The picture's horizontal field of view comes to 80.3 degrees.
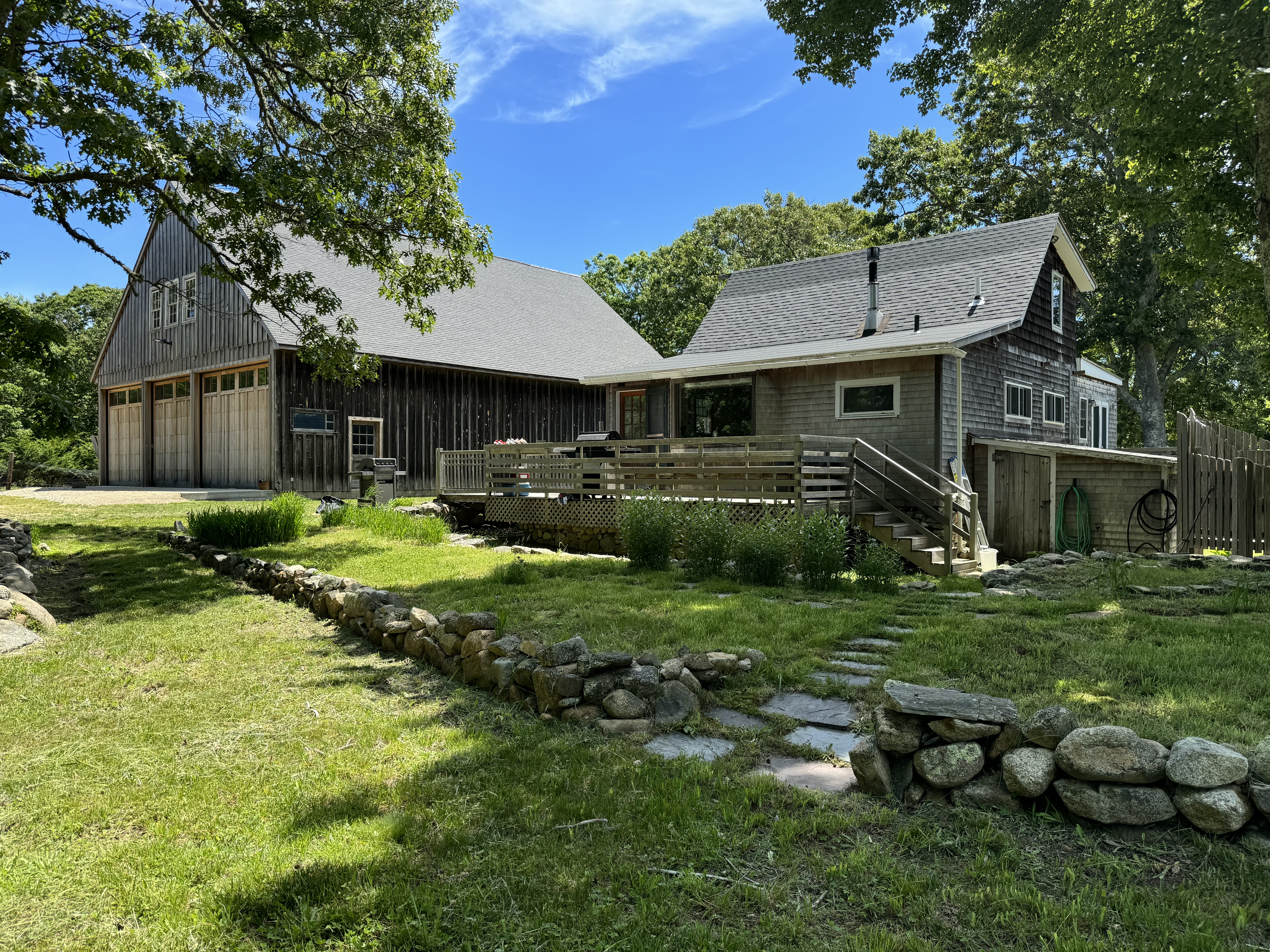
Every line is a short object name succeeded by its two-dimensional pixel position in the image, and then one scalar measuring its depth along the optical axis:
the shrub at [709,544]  8.82
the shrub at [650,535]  9.35
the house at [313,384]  19.52
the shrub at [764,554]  8.32
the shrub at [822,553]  8.11
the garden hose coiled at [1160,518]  13.09
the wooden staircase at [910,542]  10.46
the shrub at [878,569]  8.05
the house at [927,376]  13.95
